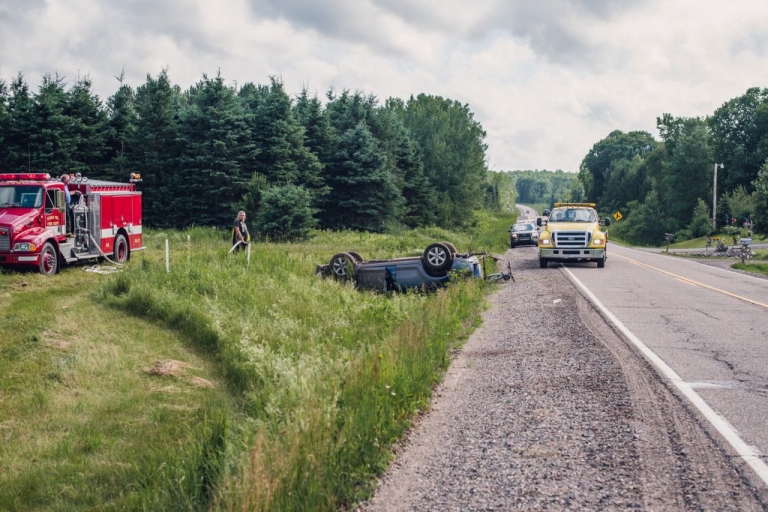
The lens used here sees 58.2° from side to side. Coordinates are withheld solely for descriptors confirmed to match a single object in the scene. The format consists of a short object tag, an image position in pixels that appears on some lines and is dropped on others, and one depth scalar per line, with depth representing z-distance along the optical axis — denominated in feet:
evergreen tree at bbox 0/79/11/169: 122.21
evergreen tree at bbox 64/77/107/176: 124.84
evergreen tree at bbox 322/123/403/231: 136.56
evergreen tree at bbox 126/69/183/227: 127.85
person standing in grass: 62.88
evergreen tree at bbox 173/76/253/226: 121.80
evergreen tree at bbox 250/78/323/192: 128.36
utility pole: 208.54
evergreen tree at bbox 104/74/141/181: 132.46
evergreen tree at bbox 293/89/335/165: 144.77
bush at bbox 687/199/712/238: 220.25
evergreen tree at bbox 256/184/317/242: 106.11
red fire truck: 54.13
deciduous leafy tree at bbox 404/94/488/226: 223.51
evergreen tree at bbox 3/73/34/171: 119.85
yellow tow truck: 77.20
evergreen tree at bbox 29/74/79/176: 119.96
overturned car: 55.01
